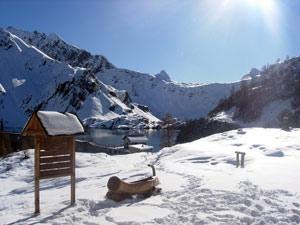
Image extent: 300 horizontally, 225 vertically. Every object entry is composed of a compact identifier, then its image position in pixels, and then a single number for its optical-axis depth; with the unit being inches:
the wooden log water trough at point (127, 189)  291.7
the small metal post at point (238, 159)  441.7
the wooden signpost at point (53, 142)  271.3
